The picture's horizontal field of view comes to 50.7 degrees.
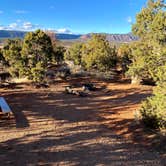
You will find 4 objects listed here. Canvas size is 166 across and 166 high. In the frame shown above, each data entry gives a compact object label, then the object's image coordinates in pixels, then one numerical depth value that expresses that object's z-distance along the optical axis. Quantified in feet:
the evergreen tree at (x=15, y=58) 59.27
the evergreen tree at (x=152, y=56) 27.44
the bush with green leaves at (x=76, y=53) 87.00
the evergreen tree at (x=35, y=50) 55.77
